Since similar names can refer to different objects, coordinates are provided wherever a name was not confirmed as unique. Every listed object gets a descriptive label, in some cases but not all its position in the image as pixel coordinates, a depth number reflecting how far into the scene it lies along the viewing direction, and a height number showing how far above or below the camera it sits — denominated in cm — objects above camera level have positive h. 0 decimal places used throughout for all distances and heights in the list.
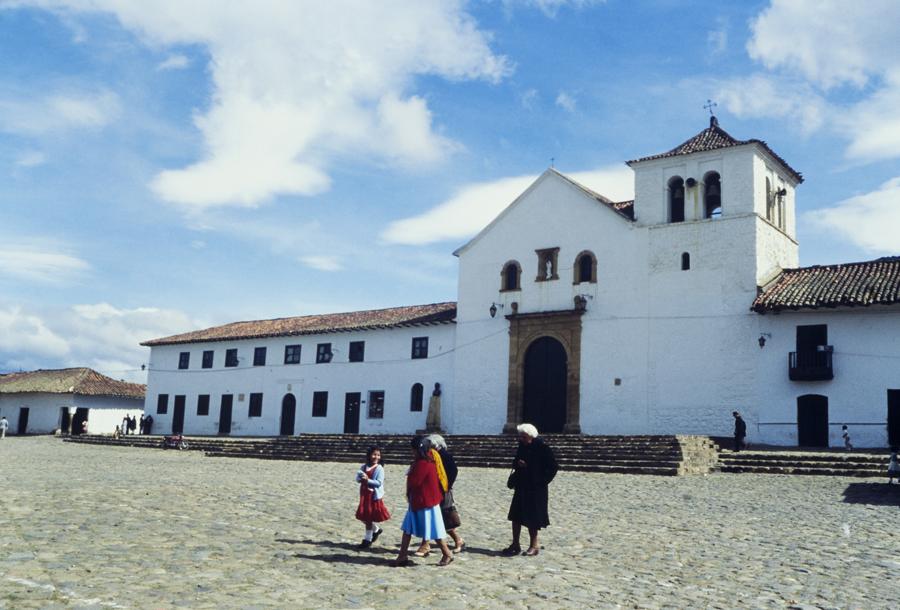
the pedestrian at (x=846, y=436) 2309 +19
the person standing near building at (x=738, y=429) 2227 +26
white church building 2400 +359
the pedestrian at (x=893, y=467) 1486 -40
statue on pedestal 3178 +49
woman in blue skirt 799 -78
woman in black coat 866 -57
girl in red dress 885 -84
